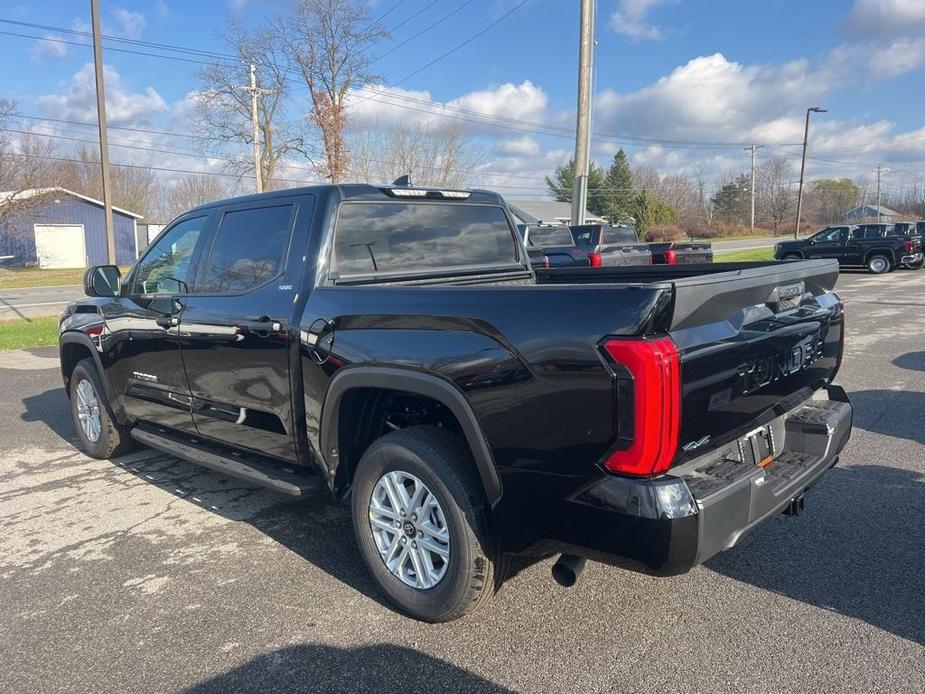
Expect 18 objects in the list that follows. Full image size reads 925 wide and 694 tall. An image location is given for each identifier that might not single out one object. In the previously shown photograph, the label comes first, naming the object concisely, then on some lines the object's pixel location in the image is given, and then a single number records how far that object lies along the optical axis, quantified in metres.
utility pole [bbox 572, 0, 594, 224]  15.97
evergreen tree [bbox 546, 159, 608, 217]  81.50
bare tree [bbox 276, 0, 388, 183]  37.78
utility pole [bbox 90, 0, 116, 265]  16.86
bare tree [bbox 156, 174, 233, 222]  70.00
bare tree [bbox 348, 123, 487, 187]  47.69
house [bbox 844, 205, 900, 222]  98.04
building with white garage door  44.44
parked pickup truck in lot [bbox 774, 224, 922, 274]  24.27
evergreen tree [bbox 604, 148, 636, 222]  76.81
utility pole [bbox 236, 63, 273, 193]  35.16
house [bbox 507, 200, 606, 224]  69.62
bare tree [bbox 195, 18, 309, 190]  41.81
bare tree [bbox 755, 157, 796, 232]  85.38
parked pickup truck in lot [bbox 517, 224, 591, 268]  14.10
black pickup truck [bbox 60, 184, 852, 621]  2.47
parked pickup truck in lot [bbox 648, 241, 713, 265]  15.50
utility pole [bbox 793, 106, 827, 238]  42.53
